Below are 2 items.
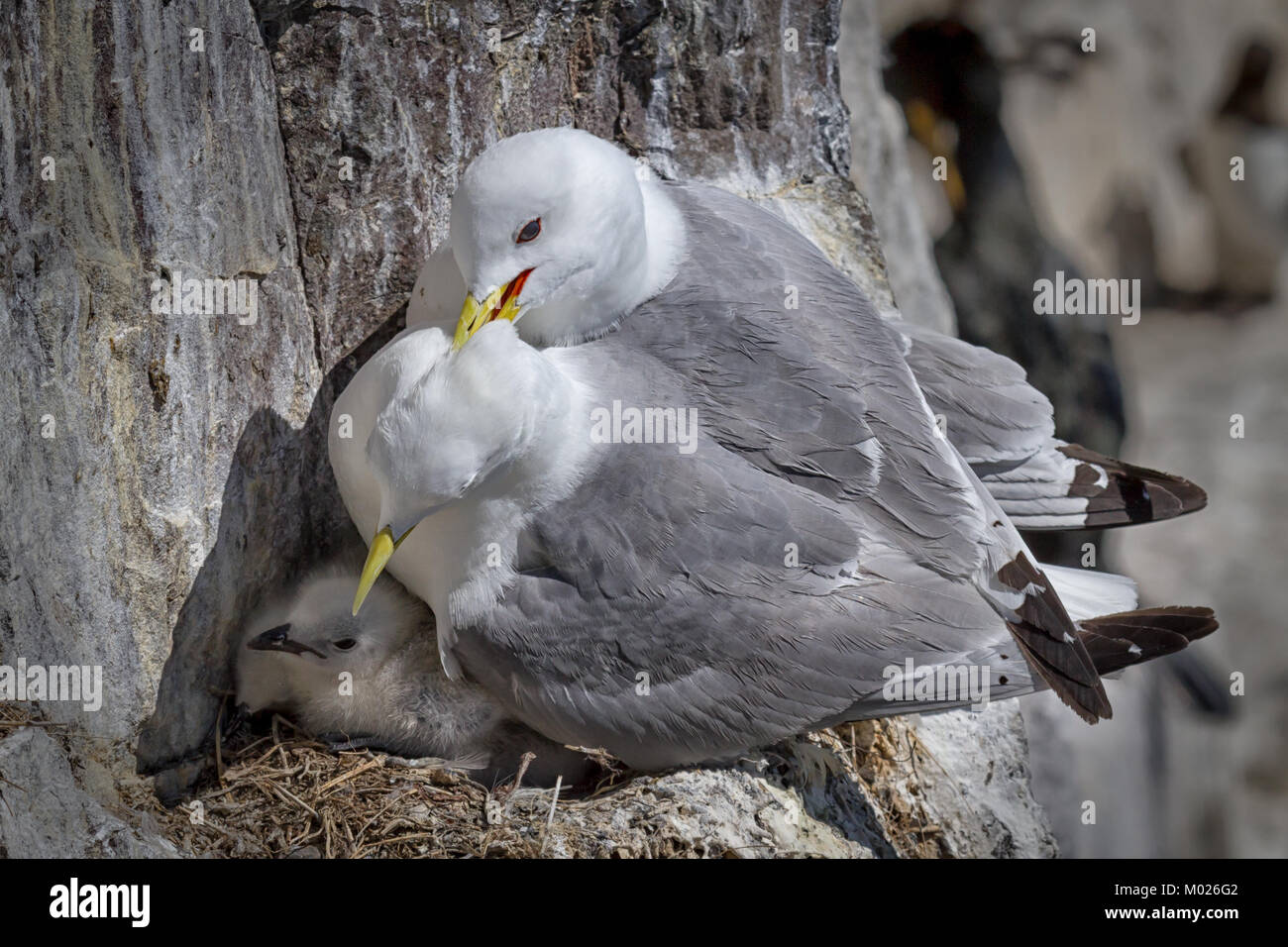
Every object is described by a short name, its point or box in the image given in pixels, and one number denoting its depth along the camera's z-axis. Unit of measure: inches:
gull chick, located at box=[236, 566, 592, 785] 89.3
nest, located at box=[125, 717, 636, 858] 80.5
